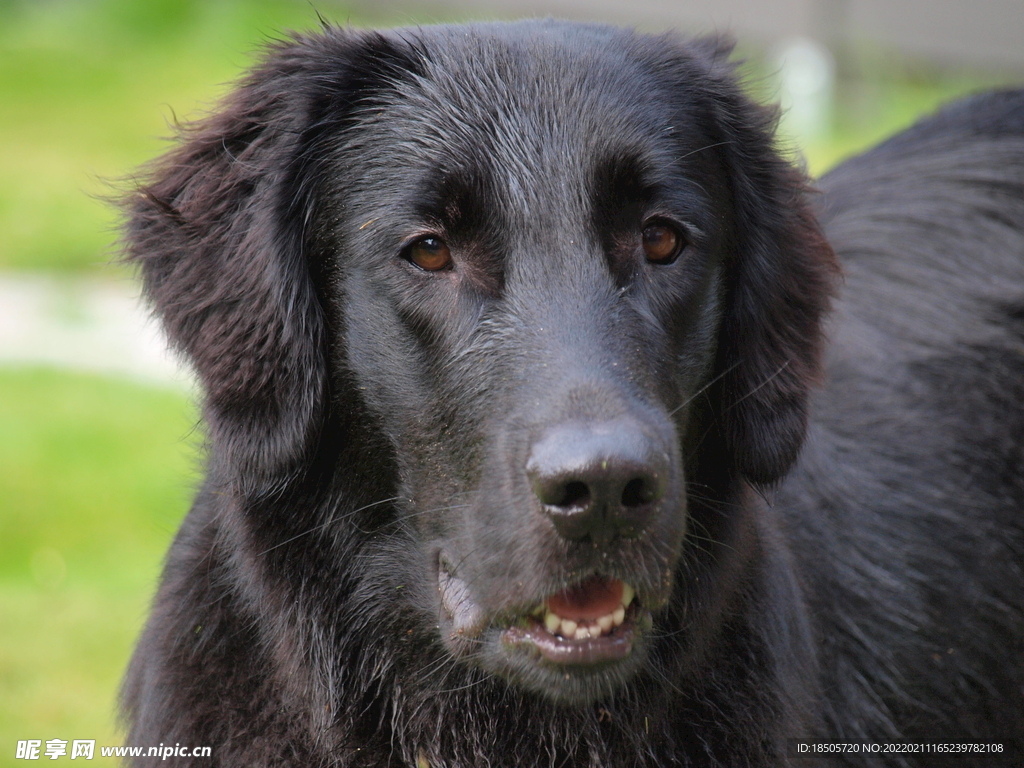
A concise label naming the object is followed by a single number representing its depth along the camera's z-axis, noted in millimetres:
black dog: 5699
